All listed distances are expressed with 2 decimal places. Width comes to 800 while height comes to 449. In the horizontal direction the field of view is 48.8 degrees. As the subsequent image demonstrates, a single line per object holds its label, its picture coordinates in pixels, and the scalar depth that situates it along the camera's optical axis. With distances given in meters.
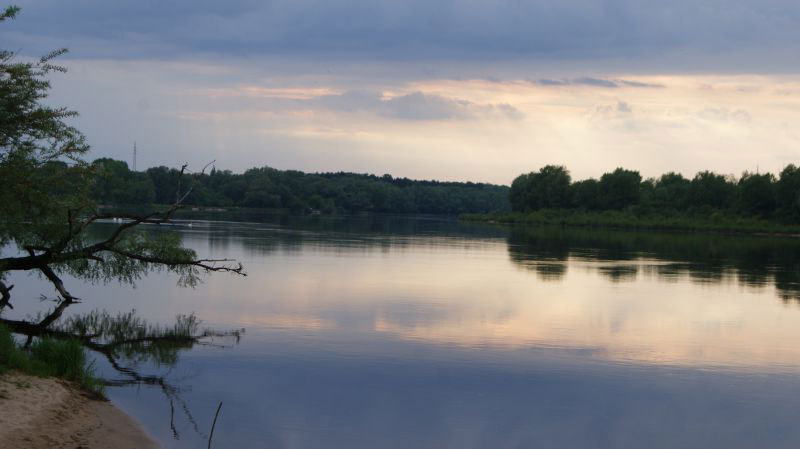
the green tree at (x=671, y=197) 154.30
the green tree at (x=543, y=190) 174.00
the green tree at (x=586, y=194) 165.50
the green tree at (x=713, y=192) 147.75
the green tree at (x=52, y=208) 20.19
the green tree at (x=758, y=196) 132.62
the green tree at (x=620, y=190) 159.62
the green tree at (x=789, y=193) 125.19
